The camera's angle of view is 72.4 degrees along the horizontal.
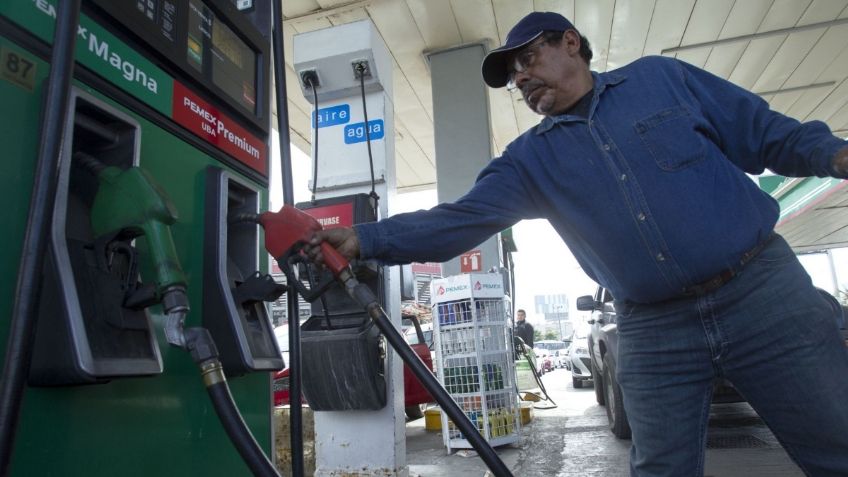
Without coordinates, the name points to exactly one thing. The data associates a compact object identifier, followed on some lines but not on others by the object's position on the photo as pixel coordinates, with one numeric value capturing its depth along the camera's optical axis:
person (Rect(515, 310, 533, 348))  11.41
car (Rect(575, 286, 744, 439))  4.87
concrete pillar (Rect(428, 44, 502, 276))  6.39
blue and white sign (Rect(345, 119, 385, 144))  3.93
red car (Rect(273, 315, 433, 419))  5.27
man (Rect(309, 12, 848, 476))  1.44
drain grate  4.64
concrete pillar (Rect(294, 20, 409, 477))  3.55
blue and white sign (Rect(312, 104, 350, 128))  4.00
